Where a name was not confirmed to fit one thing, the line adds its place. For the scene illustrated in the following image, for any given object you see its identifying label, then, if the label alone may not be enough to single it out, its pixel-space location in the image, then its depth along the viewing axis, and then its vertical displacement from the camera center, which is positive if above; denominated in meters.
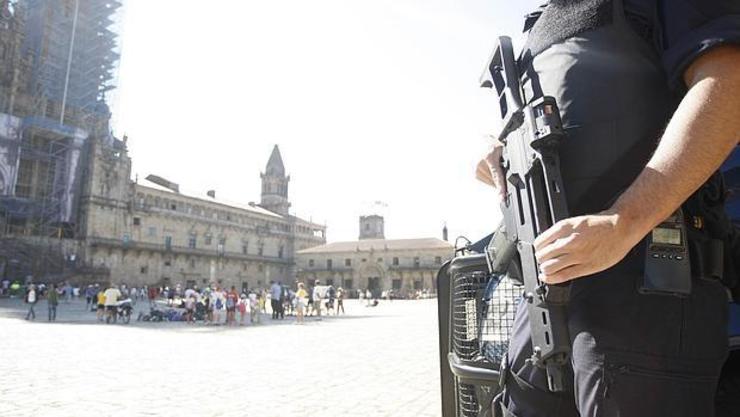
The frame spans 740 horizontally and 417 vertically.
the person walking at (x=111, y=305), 18.16 -0.27
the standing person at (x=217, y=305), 19.09 -0.33
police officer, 1.09 +0.24
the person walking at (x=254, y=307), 20.39 -0.45
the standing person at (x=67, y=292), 33.53 +0.46
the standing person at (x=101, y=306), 18.95 -0.31
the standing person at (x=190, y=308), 19.89 -0.45
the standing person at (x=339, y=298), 28.44 -0.19
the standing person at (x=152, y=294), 30.14 +0.22
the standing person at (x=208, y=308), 19.80 -0.48
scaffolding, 37.25 +16.44
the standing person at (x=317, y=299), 23.77 -0.17
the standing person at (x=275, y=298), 21.86 -0.11
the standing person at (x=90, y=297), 28.45 +0.08
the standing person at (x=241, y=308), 20.31 -0.50
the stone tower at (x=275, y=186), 85.81 +19.88
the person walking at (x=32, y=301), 19.22 -0.08
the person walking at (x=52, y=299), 18.70 -0.01
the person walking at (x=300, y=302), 19.73 -0.26
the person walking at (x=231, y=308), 19.28 -0.46
